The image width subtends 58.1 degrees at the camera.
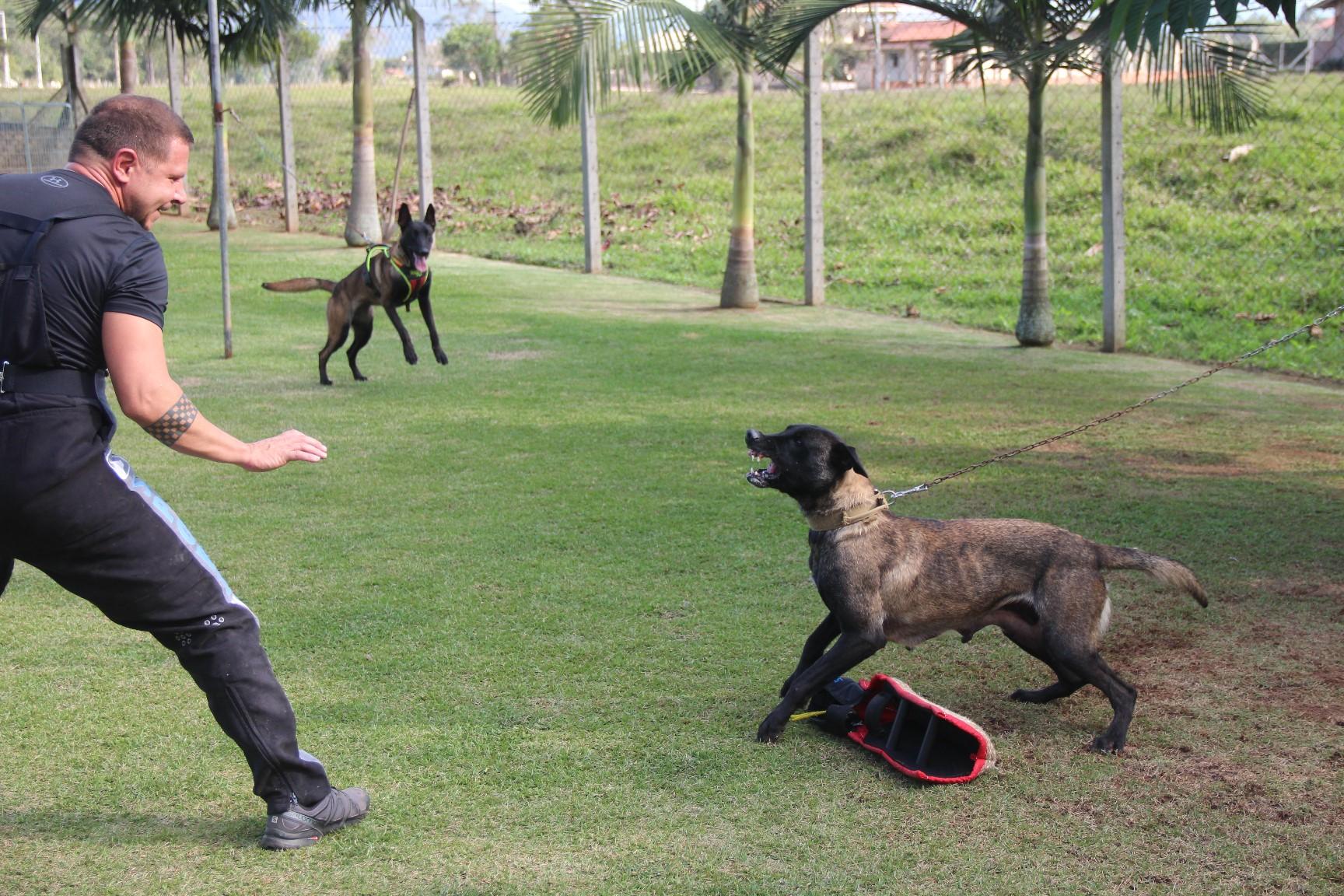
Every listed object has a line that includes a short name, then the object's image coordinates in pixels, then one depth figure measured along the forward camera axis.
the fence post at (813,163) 14.16
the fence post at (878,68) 16.83
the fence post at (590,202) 16.94
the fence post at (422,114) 18.08
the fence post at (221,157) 10.08
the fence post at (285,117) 19.17
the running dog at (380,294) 9.83
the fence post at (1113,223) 11.64
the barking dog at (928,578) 4.01
